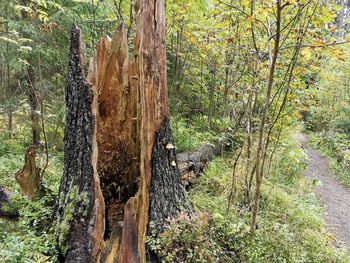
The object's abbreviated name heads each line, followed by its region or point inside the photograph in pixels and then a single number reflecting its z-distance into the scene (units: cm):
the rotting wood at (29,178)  409
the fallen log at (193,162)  577
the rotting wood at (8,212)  374
